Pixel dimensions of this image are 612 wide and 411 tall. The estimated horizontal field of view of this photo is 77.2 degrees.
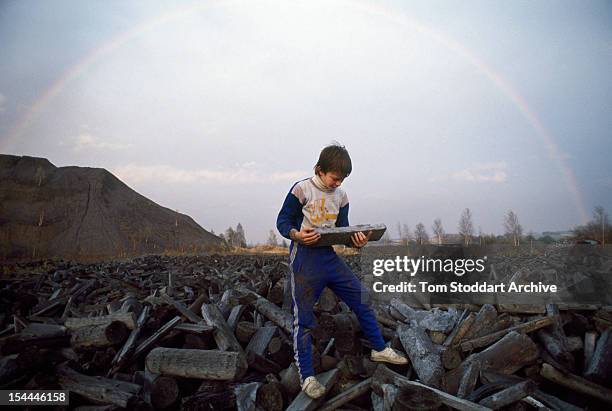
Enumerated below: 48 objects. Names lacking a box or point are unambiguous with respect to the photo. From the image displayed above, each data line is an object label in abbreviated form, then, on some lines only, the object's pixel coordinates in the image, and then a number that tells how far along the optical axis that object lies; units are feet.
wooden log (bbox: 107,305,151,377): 13.99
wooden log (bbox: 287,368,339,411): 11.44
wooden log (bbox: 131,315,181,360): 14.34
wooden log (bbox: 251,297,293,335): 15.75
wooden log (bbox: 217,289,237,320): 17.49
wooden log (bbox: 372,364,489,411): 10.13
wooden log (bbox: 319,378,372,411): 11.95
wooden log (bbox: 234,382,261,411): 11.40
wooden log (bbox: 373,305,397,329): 16.12
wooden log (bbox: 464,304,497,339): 14.73
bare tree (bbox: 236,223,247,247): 191.37
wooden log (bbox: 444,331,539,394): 13.01
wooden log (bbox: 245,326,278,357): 14.25
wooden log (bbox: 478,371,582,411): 11.64
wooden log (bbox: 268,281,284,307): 18.17
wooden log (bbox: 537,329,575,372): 13.42
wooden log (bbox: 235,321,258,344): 15.26
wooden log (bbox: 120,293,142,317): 17.85
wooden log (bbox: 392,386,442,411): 9.00
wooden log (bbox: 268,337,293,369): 14.10
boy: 11.96
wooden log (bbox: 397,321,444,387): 12.19
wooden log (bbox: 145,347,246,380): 12.31
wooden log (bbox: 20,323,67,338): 15.34
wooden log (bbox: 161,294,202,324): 16.25
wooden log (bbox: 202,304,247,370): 14.06
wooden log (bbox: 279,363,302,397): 12.55
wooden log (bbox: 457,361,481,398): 11.61
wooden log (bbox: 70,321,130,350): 14.79
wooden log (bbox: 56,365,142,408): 11.89
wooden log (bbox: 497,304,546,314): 16.20
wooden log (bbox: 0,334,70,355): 14.48
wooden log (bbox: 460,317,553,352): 13.88
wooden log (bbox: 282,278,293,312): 17.47
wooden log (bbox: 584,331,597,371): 13.76
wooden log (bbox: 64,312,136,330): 15.48
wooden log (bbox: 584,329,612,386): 12.50
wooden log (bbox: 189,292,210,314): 17.84
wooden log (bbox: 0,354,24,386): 13.21
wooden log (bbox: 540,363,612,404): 12.00
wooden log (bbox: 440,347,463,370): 12.70
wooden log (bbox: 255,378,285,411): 11.71
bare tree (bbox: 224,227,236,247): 201.85
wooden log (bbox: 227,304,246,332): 16.06
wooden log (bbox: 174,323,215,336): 14.55
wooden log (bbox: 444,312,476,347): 14.32
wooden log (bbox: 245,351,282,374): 13.33
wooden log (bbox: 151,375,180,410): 11.86
